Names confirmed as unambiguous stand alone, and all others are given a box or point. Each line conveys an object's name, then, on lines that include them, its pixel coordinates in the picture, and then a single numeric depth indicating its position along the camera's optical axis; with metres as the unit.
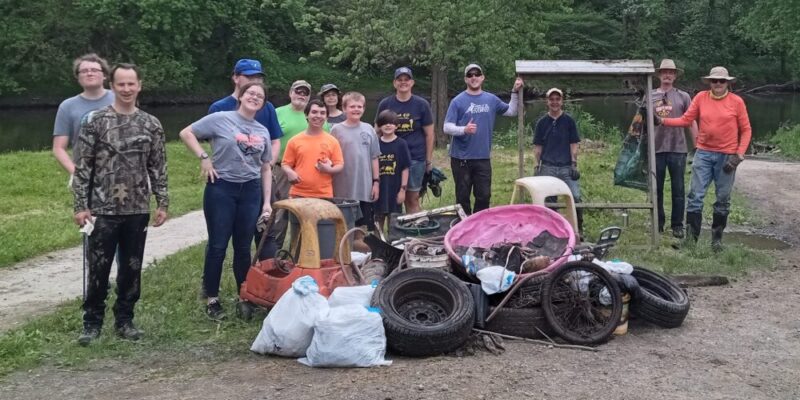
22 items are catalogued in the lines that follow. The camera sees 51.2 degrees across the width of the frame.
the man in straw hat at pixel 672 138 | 9.06
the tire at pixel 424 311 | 5.05
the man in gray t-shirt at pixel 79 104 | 5.87
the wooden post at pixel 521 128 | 8.55
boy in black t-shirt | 7.67
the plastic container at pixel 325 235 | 5.89
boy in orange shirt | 6.72
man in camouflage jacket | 5.23
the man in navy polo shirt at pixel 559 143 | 8.62
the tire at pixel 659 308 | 5.78
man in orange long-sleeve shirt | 8.28
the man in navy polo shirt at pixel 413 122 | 7.87
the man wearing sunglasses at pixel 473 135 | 8.06
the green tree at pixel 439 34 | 20.48
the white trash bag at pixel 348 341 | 4.90
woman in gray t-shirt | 5.86
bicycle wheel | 5.45
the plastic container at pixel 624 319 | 5.64
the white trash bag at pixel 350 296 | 5.42
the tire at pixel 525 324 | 5.48
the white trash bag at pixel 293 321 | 5.06
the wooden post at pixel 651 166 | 8.59
